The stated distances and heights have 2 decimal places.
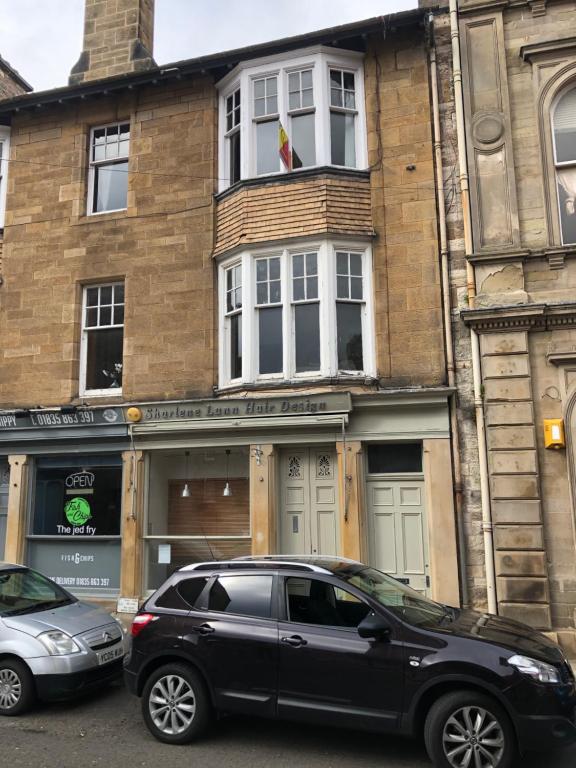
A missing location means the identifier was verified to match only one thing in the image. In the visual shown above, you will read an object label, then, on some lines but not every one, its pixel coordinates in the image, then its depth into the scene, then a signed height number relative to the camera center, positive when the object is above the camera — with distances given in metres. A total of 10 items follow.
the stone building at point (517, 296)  9.16 +3.04
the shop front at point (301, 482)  10.05 +0.30
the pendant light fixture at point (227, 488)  11.30 +0.23
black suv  4.95 -1.35
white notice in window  11.42 -0.92
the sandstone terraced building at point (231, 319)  10.47 +3.29
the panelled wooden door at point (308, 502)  10.66 -0.03
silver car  6.57 -1.53
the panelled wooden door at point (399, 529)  10.08 -0.49
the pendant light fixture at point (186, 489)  11.66 +0.24
